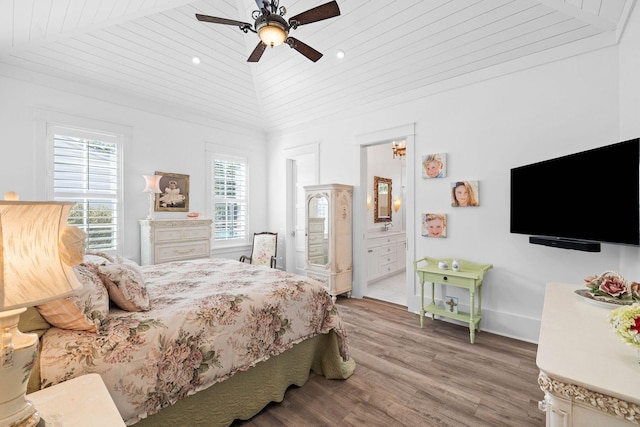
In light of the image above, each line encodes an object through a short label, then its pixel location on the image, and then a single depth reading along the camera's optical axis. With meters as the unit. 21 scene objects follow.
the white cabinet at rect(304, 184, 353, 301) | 4.27
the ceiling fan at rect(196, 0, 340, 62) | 2.06
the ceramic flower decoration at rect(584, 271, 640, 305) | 1.54
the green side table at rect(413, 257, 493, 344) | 2.97
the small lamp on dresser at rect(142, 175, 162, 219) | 3.80
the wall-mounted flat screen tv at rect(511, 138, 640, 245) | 1.74
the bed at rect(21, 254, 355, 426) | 1.33
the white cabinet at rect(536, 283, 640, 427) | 0.89
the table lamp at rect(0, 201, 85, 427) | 0.68
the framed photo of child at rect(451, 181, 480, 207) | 3.32
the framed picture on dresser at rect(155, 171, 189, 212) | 4.23
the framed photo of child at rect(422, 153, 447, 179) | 3.55
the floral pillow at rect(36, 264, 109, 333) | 1.30
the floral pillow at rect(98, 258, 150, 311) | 1.62
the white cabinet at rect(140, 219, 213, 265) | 3.80
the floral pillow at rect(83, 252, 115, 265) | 1.74
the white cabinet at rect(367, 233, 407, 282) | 5.21
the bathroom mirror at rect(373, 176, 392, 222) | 5.68
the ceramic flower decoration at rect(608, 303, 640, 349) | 0.98
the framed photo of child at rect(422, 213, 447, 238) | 3.57
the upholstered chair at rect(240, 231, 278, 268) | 4.96
